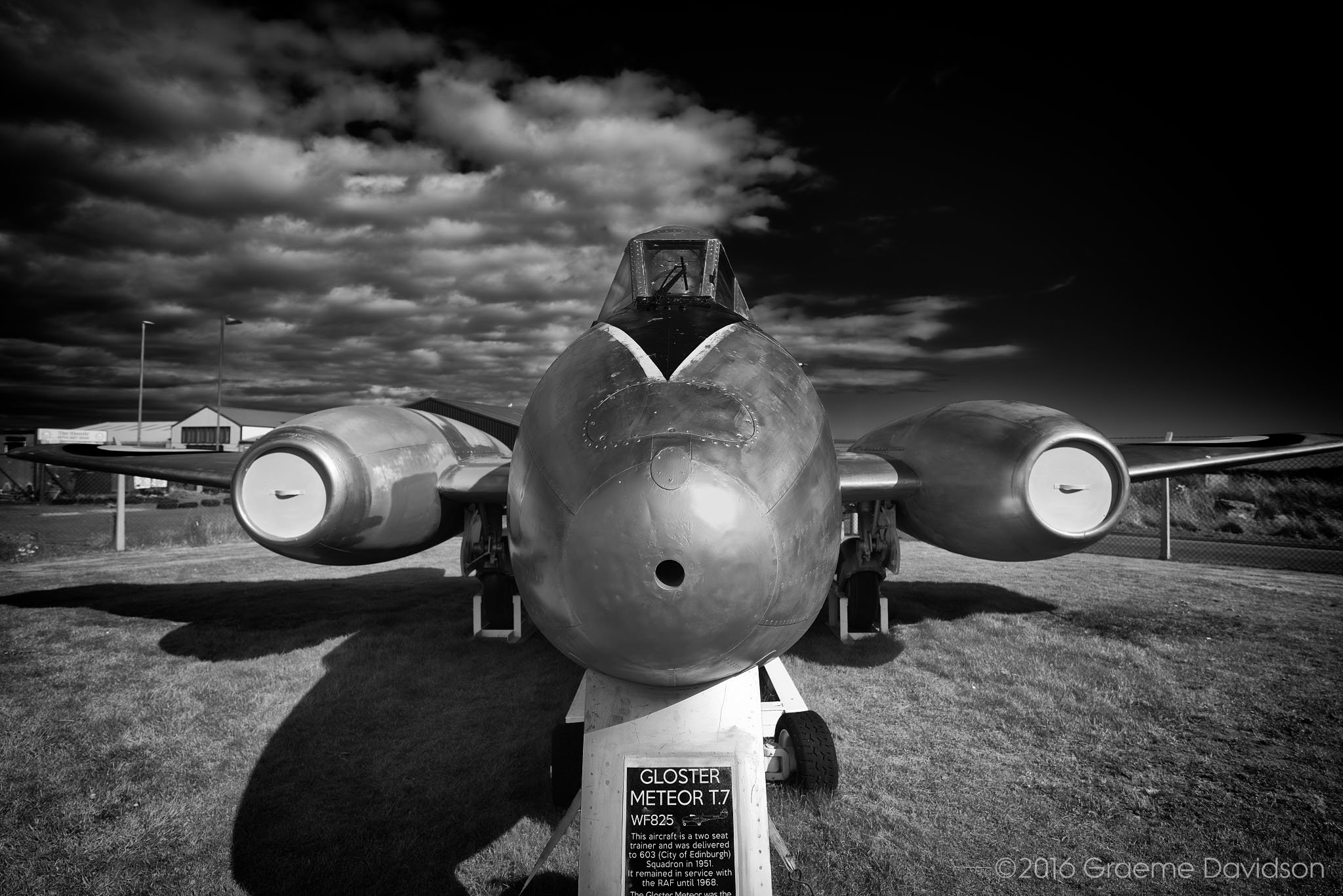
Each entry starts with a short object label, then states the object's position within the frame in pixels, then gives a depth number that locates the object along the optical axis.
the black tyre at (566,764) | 3.10
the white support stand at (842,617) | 6.27
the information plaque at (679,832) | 2.28
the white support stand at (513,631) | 6.30
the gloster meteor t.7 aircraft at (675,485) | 1.83
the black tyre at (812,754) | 3.30
